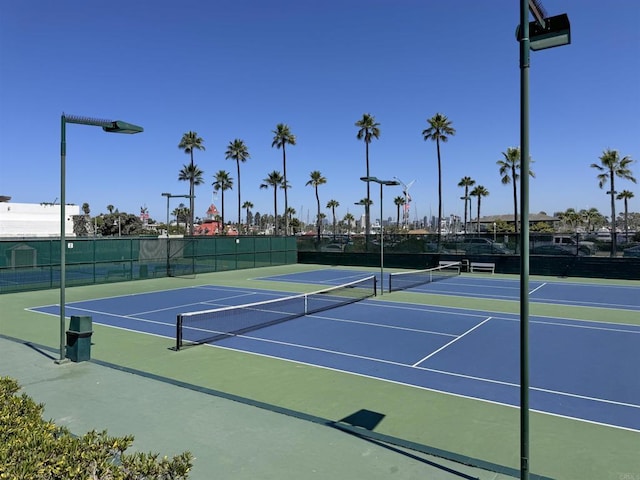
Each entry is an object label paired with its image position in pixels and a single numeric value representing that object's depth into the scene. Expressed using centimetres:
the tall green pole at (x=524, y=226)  430
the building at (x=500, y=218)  10159
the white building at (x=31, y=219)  6012
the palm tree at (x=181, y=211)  11344
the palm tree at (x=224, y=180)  7444
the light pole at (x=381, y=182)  1928
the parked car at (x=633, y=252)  2900
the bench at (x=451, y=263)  3272
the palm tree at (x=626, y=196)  7656
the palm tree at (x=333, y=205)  11481
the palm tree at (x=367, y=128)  5425
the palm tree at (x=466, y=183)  7106
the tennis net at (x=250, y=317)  1288
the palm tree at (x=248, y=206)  11464
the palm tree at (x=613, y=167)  4434
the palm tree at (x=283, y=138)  5816
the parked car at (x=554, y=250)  3089
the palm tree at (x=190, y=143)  5616
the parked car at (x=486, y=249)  3325
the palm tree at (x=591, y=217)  11444
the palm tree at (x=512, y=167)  4802
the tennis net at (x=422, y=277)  2471
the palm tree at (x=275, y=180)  6725
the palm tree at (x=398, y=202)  10244
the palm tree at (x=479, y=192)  7275
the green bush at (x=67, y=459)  350
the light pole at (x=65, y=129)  966
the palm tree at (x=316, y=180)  7294
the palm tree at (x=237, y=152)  6103
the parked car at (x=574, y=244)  3053
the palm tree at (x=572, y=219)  11123
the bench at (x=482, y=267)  3259
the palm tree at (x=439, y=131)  5112
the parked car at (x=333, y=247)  4062
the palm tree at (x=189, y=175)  6236
